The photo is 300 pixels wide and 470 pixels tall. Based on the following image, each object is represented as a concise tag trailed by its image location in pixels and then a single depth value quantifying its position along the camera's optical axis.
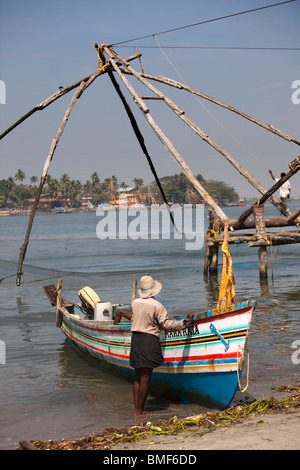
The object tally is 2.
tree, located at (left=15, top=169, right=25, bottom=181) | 180.38
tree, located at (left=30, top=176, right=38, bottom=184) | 177.12
